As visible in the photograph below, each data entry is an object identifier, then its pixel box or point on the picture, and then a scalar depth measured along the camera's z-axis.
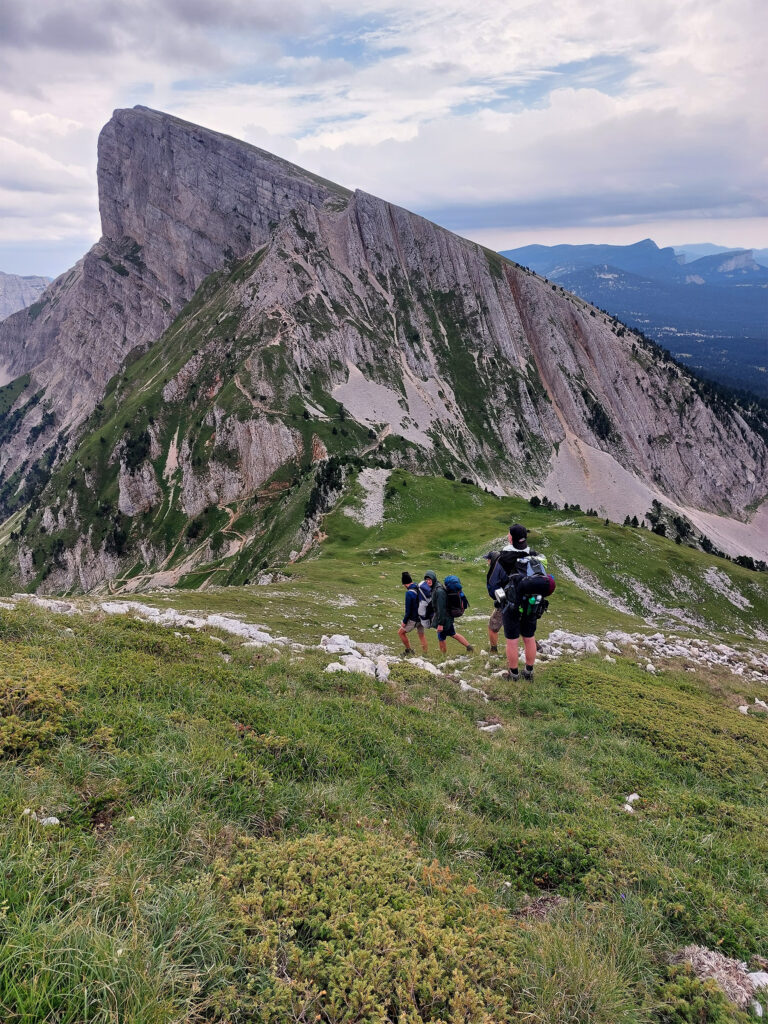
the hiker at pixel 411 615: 17.17
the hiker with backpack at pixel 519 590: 12.84
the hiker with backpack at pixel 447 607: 16.33
